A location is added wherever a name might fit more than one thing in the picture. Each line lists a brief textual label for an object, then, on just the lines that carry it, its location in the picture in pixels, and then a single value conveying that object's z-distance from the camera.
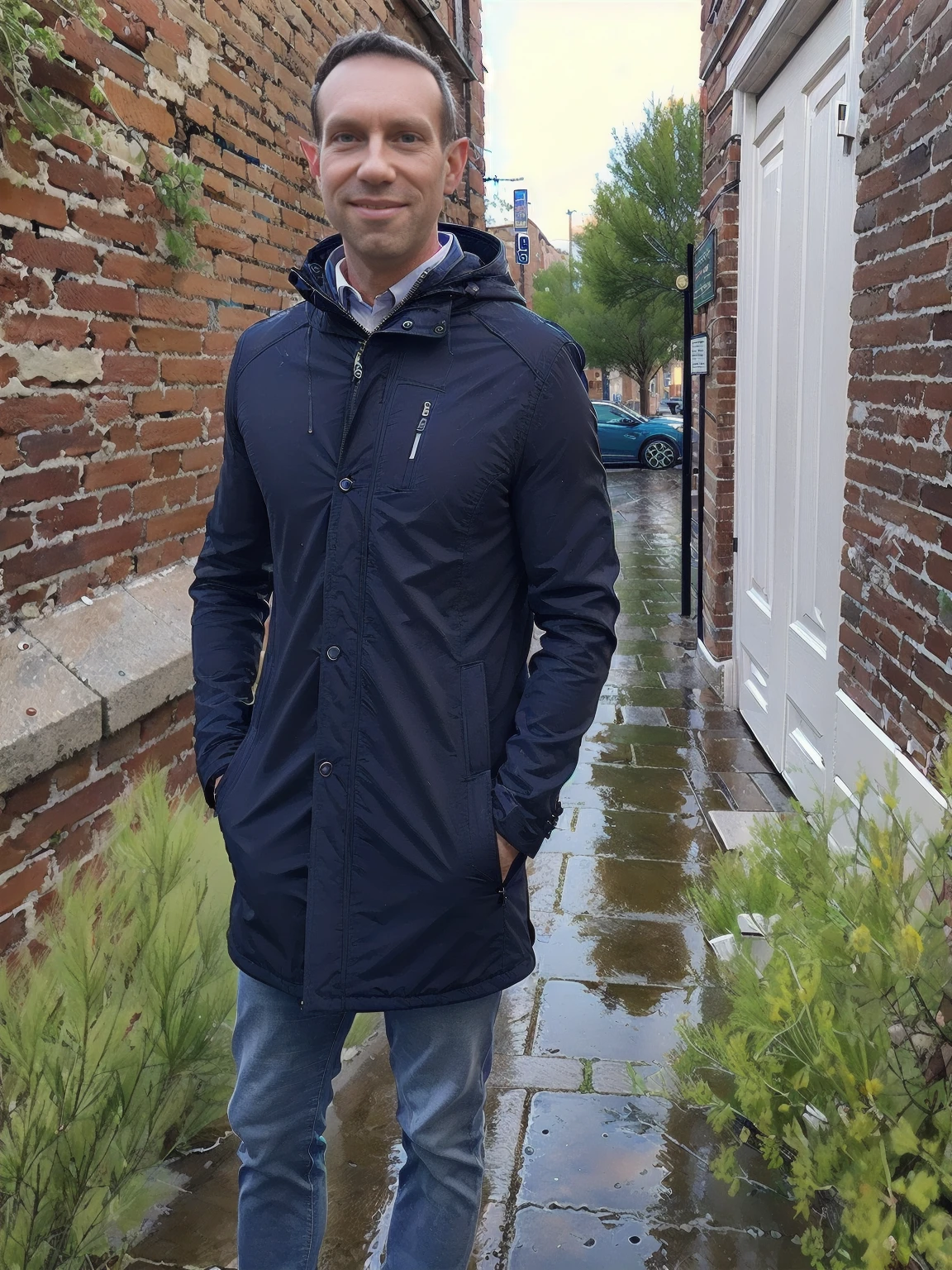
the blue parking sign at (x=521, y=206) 25.39
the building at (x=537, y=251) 55.67
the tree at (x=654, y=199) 27.44
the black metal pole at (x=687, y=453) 7.36
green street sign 6.30
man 1.61
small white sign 6.75
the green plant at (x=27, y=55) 2.30
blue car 22.47
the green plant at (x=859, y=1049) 1.46
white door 3.88
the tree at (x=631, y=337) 37.22
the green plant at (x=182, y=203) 3.20
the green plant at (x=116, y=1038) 1.81
